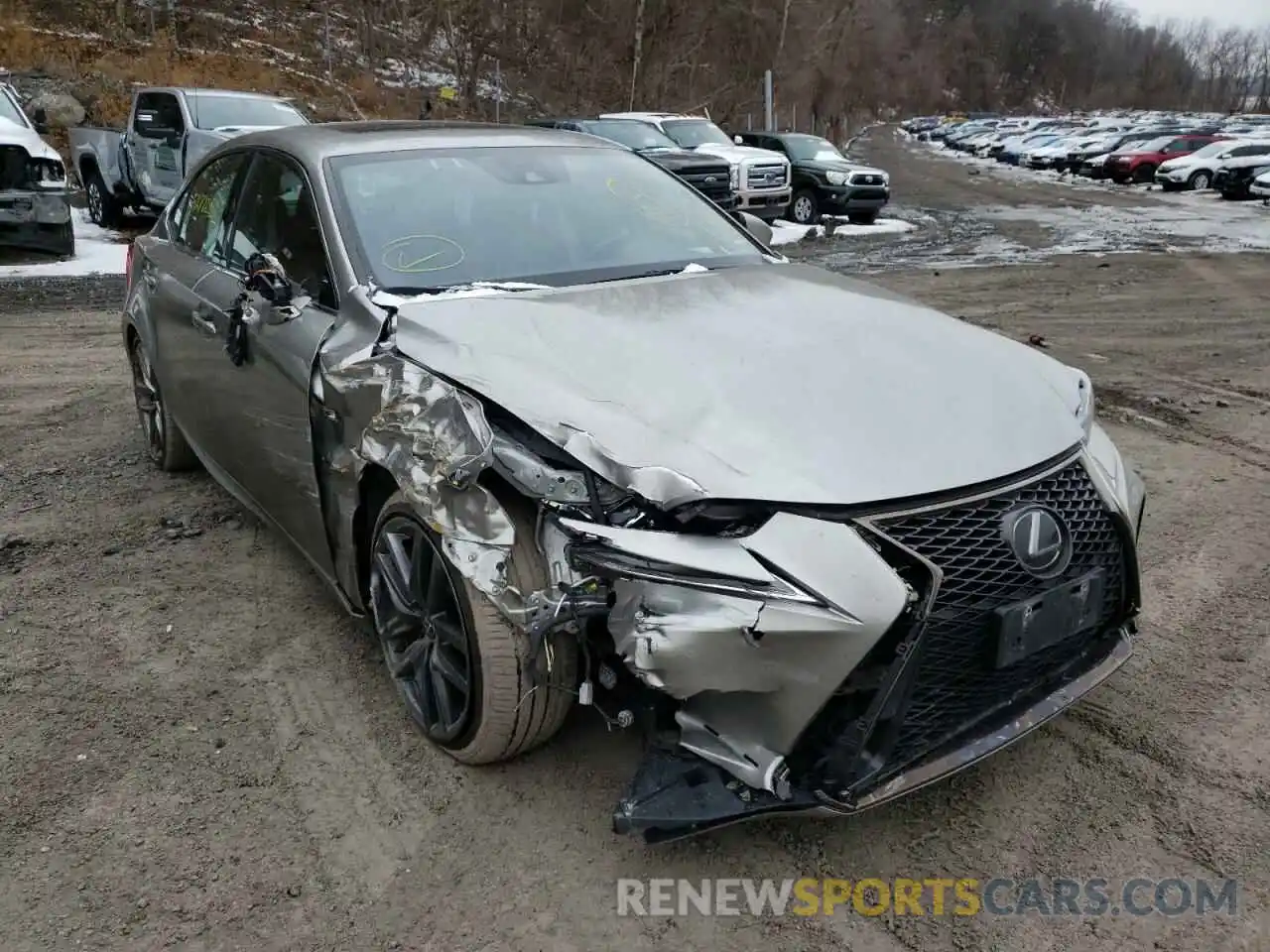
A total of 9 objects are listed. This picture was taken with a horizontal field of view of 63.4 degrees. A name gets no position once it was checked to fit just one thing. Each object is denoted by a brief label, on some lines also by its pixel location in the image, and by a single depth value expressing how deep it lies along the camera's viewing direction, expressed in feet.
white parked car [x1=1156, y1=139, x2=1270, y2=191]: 95.81
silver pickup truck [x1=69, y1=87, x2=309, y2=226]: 39.68
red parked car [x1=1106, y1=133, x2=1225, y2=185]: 110.63
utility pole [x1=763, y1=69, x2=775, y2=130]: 89.45
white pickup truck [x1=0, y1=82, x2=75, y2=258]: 33.68
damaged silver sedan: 7.14
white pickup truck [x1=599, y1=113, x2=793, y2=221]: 54.13
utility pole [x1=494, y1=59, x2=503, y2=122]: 95.50
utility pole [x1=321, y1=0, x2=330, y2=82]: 100.81
